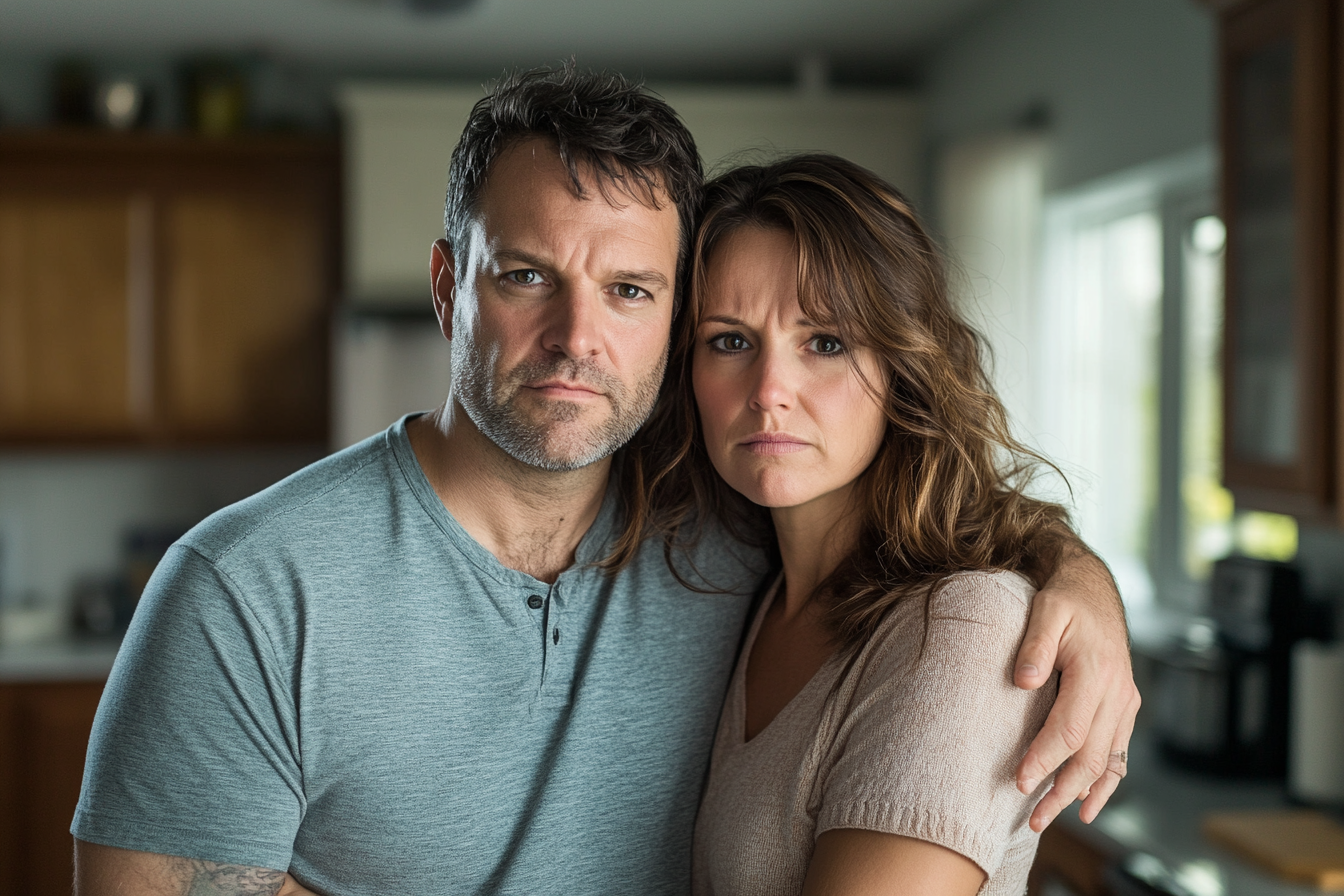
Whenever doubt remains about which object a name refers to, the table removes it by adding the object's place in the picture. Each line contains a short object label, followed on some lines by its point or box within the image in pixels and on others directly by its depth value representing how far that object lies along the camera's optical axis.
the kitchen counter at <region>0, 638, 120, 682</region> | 3.67
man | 1.11
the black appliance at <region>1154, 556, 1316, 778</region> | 2.29
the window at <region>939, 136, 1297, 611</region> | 2.92
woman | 1.03
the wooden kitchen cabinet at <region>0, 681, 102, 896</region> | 3.65
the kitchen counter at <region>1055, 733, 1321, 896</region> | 1.83
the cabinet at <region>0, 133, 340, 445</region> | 4.02
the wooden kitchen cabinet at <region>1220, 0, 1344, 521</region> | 1.92
